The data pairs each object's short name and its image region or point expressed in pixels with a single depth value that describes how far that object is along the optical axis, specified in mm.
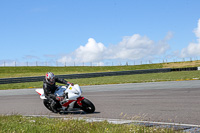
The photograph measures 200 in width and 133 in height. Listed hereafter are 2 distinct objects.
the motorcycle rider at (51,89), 10188
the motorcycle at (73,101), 9711
